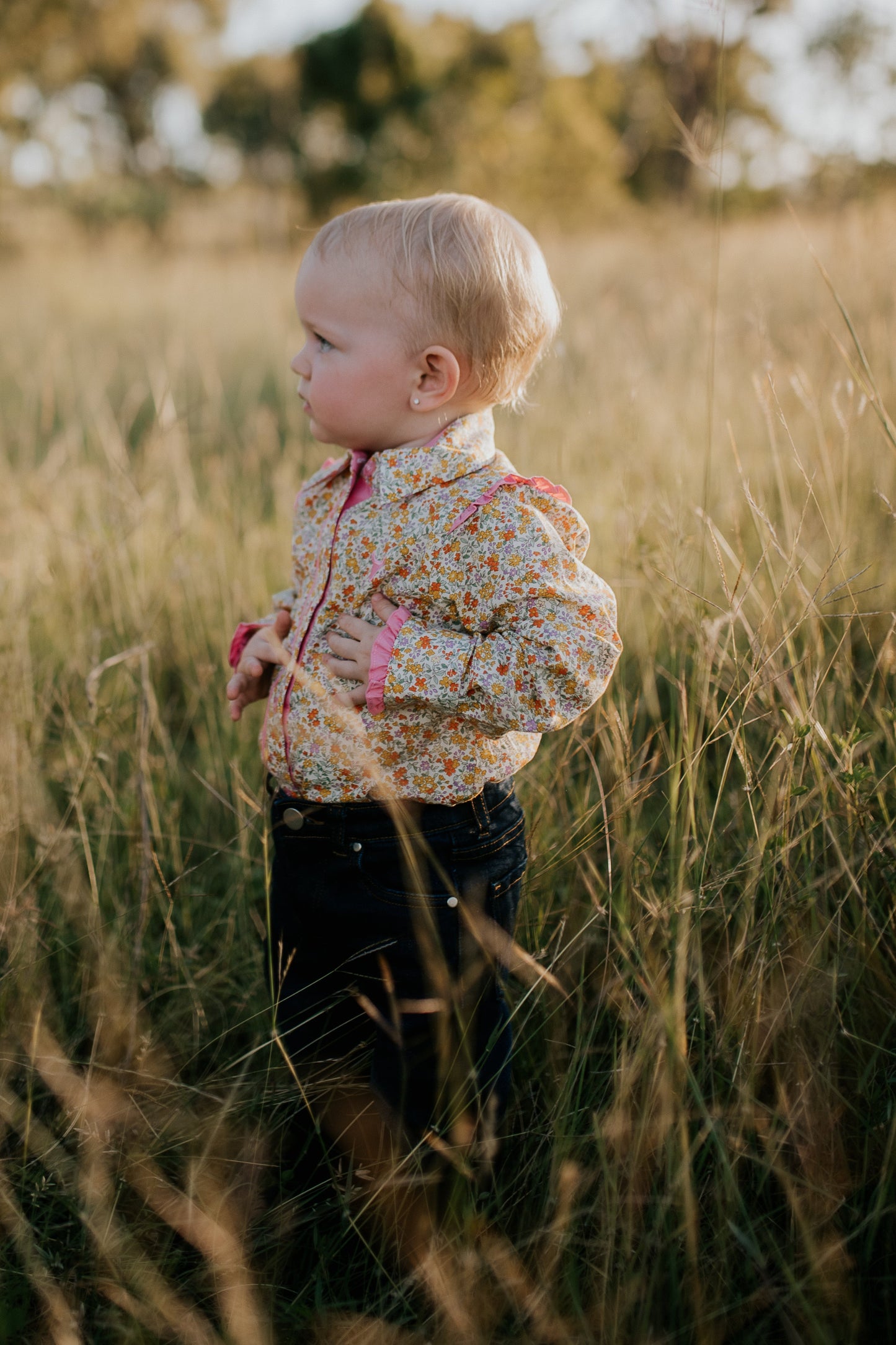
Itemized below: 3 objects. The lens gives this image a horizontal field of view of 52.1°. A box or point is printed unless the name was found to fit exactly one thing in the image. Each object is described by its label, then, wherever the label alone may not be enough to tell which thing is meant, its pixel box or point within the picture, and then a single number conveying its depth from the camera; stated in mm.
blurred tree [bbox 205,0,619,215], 18438
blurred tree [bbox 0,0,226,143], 19188
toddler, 1175
